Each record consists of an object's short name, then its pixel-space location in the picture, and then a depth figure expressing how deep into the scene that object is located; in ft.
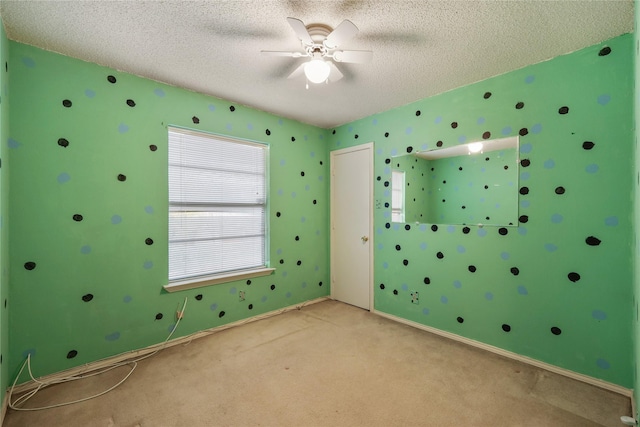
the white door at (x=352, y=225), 11.53
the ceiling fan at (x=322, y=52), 5.49
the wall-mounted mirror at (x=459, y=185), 7.88
